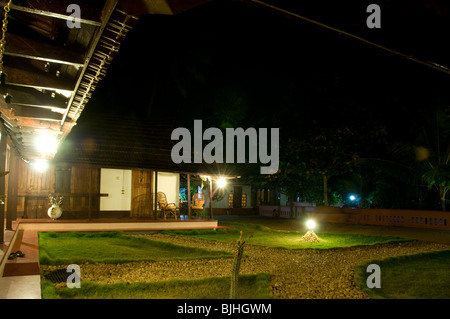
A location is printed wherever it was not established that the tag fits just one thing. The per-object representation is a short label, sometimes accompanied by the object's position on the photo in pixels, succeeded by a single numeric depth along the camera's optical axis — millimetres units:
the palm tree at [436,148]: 18438
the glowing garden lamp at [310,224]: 13688
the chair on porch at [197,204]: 17880
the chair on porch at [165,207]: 16938
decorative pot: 14344
